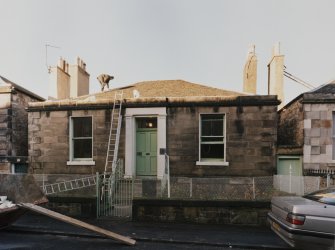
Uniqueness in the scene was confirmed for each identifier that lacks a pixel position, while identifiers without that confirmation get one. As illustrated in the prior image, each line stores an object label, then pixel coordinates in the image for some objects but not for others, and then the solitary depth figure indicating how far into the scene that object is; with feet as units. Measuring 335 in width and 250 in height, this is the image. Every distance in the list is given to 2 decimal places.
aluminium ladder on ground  34.68
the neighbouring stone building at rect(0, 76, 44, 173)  39.27
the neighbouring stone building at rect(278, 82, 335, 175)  33.19
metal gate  26.96
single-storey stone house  34.19
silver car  14.49
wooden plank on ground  19.30
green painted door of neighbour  35.28
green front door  37.27
